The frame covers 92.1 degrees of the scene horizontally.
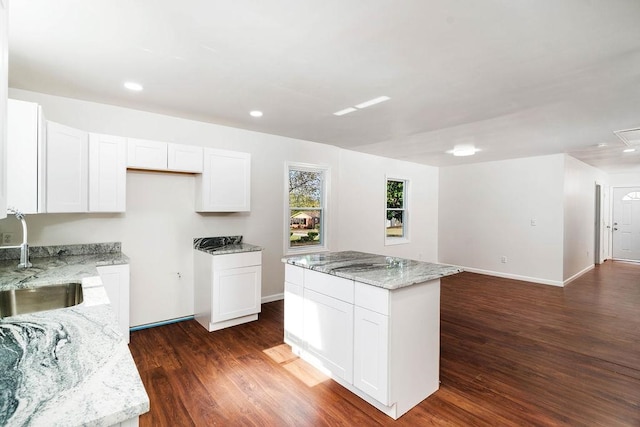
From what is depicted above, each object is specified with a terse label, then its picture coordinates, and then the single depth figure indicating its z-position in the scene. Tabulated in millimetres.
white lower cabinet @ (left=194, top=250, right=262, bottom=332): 3416
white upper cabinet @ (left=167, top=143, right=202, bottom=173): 3375
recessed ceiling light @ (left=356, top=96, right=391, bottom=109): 2973
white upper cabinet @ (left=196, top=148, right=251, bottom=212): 3625
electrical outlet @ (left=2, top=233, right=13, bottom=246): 2748
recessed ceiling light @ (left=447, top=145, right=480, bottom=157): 5120
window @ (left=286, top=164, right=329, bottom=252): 4875
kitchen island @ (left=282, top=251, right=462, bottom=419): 2051
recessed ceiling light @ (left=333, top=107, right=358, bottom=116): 3303
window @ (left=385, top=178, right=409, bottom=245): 6605
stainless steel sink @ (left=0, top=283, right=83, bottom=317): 1993
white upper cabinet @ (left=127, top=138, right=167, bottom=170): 3145
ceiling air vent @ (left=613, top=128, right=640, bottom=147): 3907
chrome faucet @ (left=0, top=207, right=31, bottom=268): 2397
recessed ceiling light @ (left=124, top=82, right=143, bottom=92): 2686
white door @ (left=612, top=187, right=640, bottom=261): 8039
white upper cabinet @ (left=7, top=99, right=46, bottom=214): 2201
